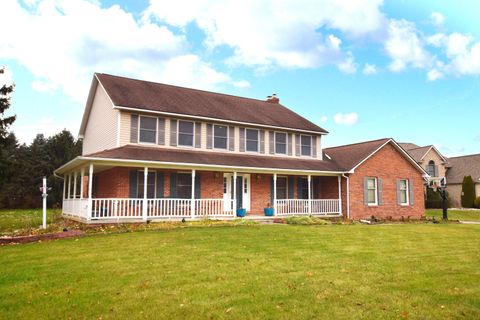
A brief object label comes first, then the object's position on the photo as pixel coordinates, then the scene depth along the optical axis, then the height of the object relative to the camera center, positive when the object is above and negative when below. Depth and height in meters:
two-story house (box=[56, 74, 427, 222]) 17.81 +1.59
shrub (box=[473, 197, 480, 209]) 37.91 -0.85
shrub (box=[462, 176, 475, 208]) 38.91 +0.12
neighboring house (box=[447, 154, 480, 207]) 41.06 +2.04
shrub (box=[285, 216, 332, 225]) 17.92 -1.24
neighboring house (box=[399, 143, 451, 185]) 41.62 +3.61
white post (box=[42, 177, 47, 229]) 13.98 -0.01
